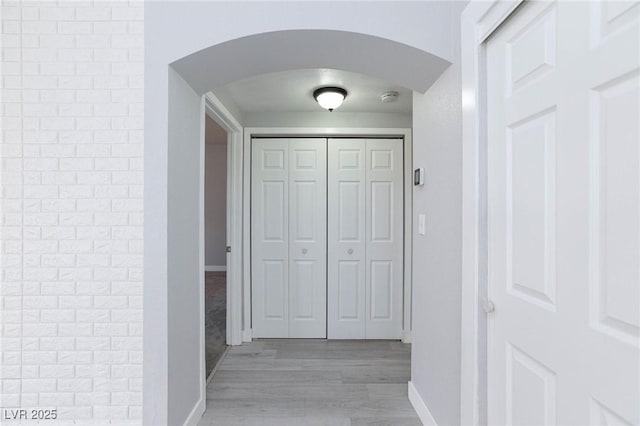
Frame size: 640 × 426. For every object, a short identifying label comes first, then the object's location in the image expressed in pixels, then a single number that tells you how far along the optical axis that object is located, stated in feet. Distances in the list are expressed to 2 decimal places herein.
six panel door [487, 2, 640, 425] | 2.49
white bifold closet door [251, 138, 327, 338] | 10.53
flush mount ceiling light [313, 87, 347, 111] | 8.29
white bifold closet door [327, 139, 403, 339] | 10.55
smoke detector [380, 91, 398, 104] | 8.67
